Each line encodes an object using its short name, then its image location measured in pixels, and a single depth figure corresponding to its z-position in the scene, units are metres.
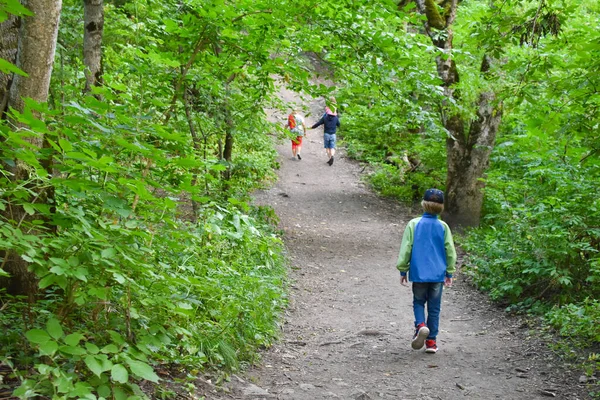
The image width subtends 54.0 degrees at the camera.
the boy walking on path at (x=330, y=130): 20.11
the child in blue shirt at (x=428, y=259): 6.49
